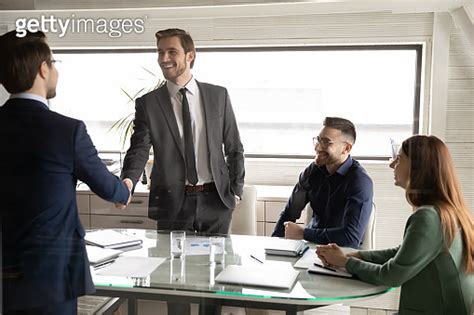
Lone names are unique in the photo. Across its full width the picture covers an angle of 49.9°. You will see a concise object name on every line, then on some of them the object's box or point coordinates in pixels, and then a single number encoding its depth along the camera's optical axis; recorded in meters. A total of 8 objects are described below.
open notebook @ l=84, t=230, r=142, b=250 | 1.44
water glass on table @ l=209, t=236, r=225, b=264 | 1.50
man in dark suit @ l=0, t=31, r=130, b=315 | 1.15
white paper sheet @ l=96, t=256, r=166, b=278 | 1.43
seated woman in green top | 1.35
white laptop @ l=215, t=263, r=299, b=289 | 1.38
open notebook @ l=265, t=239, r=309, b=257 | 1.52
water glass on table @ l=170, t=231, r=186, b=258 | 1.46
